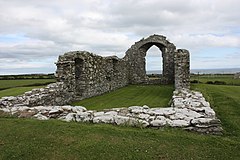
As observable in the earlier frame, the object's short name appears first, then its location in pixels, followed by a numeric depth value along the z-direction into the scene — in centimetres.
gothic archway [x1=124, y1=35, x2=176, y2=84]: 2450
